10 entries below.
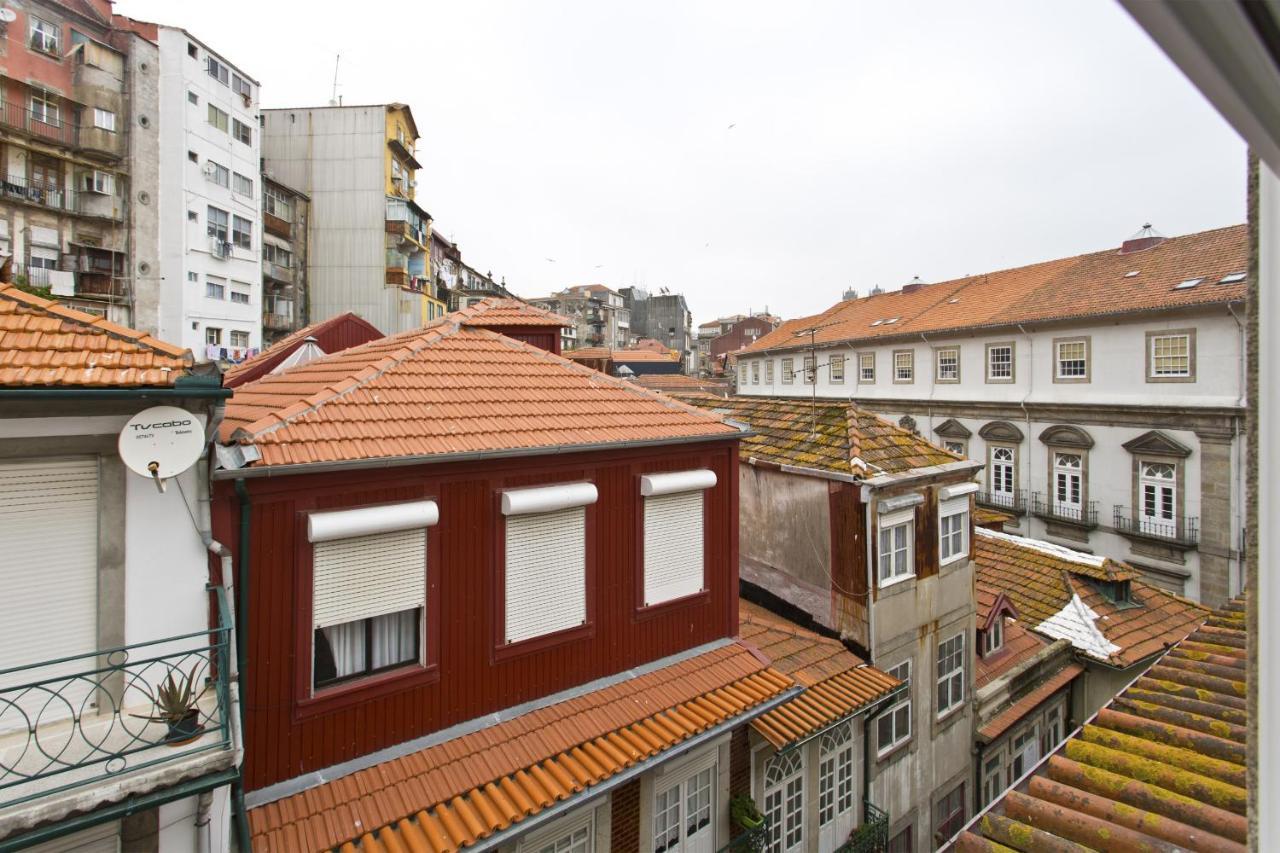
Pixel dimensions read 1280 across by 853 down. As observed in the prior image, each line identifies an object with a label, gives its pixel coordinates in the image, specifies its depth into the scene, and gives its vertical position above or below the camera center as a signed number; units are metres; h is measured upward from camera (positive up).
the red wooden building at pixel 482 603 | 5.49 -1.85
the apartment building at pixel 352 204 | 35.38 +13.08
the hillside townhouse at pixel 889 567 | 10.01 -2.37
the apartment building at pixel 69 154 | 25.02 +11.68
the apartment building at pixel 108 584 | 4.23 -1.13
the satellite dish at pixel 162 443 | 4.52 -0.07
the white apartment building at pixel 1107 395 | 19.97 +1.36
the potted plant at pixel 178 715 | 4.29 -1.97
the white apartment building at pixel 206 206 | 28.47 +10.89
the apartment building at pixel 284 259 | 33.78 +9.71
